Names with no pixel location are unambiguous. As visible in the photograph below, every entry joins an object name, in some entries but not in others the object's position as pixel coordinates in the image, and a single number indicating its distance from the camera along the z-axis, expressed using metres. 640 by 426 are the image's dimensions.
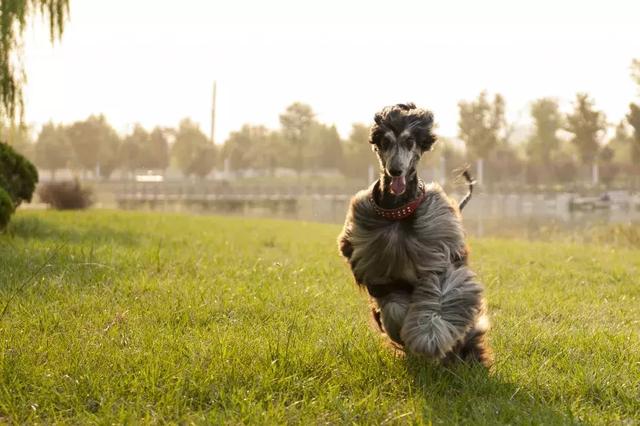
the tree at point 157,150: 76.12
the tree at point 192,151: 74.69
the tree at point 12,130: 13.00
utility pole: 64.88
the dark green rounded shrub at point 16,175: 11.53
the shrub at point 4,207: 9.53
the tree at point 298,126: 75.88
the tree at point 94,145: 73.81
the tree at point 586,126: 57.88
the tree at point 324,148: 76.75
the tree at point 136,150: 74.38
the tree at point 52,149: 72.94
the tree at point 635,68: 43.00
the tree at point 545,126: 65.44
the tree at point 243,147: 78.99
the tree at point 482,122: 66.50
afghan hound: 3.53
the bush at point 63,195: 23.84
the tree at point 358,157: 74.00
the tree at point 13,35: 11.92
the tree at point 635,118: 39.56
